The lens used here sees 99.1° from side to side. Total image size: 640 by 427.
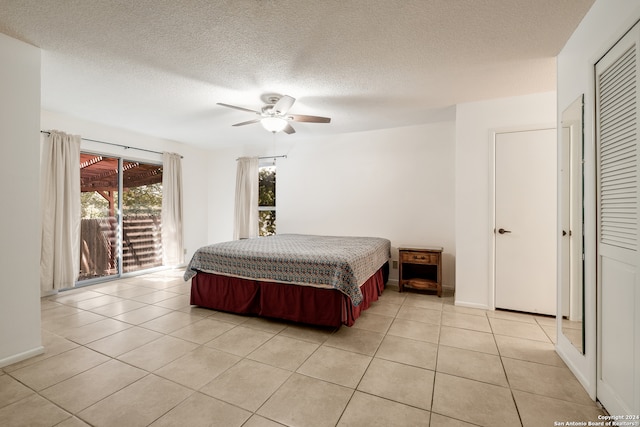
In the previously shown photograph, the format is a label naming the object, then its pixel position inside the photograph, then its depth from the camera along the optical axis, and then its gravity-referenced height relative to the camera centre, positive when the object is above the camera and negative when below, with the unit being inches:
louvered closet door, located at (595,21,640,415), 51.2 -2.6
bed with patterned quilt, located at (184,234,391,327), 101.2 -26.9
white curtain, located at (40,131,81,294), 140.6 +1.3
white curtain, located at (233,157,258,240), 210.5 +8.6
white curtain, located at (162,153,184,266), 199.6 +2.1
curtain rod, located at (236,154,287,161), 206.2 +43.3
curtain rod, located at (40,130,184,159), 142.5 +43.2
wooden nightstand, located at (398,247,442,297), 143.3 -32.1
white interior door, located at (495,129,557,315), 114.7 -3.1
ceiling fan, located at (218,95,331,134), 112.0 +41.9
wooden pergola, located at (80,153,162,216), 166.6 +25.2
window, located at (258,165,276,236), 218.4 +10.6
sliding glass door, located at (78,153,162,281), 168.9 -2.3
